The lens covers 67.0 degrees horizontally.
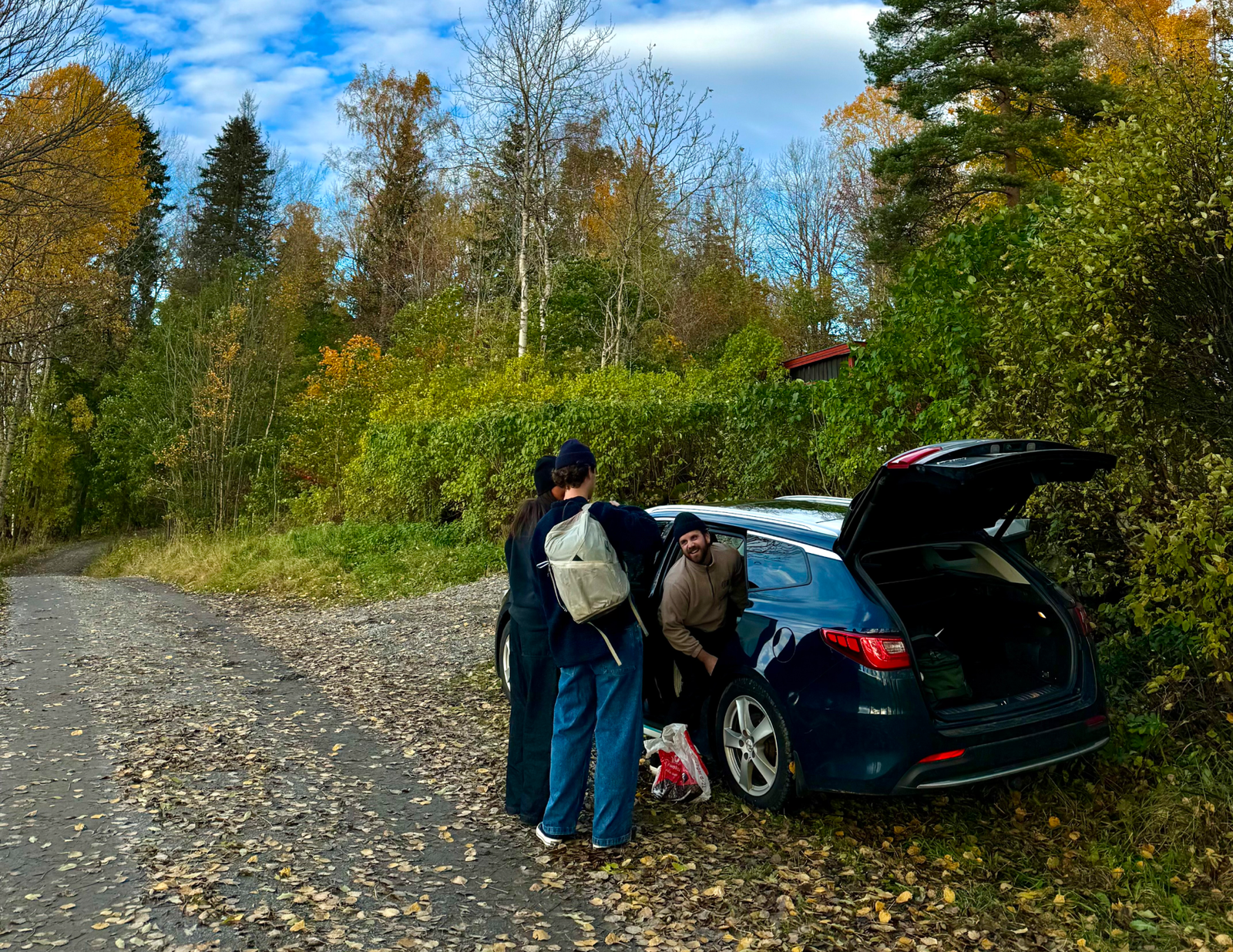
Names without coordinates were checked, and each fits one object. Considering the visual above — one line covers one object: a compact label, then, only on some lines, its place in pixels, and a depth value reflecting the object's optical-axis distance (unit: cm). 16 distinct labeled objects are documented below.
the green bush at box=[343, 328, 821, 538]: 1127
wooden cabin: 2852
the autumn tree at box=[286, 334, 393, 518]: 2597
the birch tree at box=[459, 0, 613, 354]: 2480
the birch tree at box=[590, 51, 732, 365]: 2627
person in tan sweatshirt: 504
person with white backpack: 448
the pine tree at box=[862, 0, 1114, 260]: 2066
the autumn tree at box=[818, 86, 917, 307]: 3603
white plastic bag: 501
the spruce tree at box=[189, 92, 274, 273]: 4803
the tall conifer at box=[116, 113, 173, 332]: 4134
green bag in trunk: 484
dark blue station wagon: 425
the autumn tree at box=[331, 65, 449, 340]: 4300
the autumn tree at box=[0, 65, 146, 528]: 1428
